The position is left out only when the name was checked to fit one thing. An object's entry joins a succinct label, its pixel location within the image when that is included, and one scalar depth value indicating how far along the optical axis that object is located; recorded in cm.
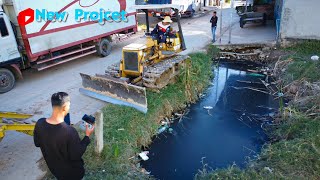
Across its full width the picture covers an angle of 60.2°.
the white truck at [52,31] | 857
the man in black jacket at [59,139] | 296
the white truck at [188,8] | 2127
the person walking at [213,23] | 1340
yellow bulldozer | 698
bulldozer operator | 796
